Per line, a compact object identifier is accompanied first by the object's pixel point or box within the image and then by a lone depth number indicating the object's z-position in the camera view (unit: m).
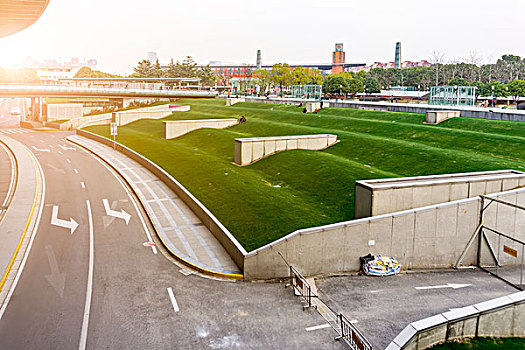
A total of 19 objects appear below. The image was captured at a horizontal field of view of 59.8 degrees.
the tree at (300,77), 127.44
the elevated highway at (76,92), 78.50
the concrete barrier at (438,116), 48.12
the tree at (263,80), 143.39
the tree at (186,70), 153.75
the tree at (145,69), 153.12
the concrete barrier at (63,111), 90.38
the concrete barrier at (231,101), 87.94
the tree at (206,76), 152.88
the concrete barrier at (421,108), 48.19
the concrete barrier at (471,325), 13.38
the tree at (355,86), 105.75
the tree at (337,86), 102.38
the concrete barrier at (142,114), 72.44
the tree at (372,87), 113.81
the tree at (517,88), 81.94
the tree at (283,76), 129.12
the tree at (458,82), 89.06
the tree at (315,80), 128.71
